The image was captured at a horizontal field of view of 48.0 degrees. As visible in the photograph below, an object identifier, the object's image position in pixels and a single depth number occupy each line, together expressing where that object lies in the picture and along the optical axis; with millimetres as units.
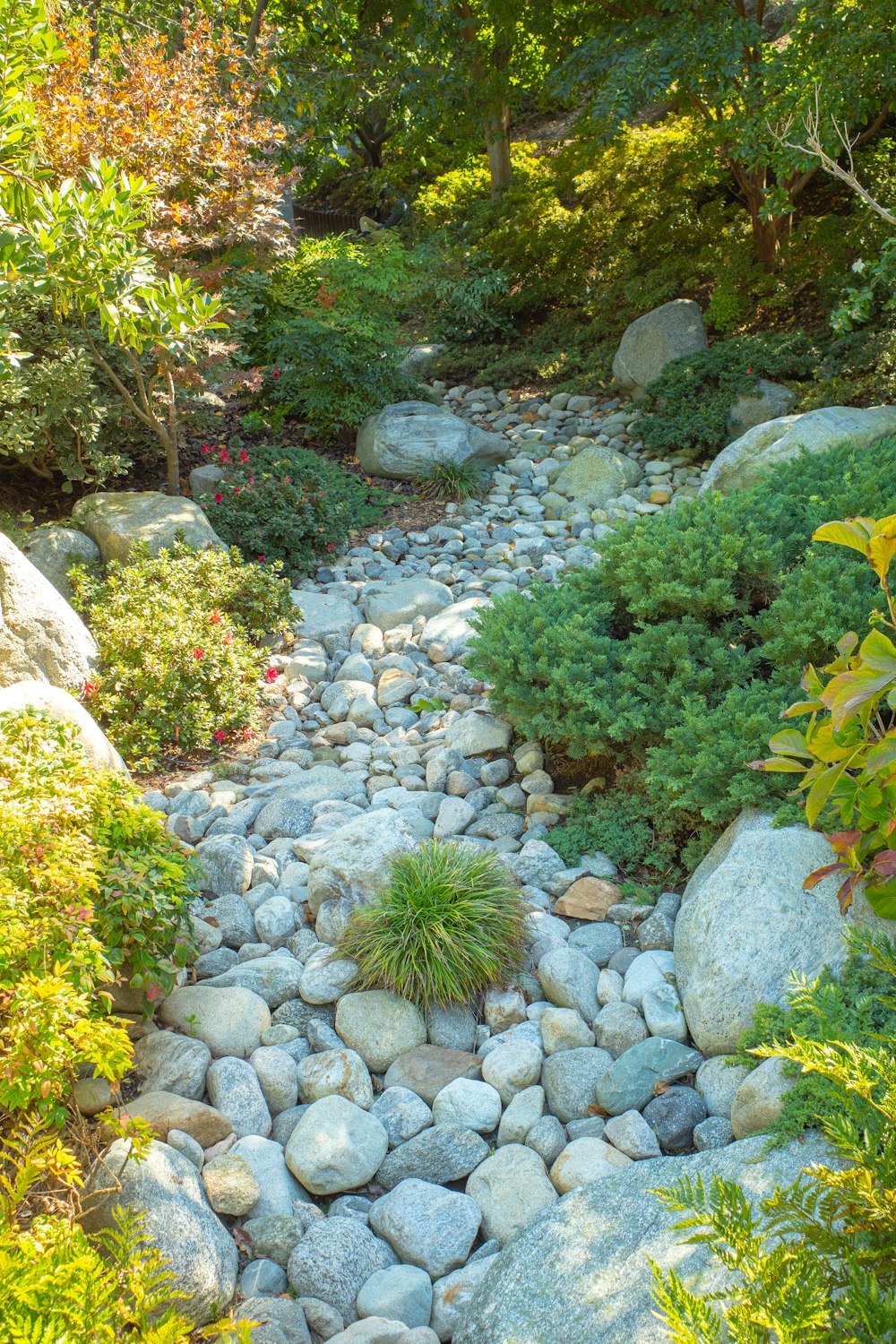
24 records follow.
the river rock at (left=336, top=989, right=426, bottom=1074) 3088
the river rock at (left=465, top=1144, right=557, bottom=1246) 2602
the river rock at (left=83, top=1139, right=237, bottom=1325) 2268
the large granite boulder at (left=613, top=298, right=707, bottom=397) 9031
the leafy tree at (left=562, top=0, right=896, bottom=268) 6637
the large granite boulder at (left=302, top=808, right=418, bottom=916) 3477
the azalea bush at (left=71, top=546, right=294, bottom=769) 4730
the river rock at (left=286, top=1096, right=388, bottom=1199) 2705
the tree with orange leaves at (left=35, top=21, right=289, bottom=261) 5727
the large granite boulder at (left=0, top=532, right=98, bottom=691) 4359
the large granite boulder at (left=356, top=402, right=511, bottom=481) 8070
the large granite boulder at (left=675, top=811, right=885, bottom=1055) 2932
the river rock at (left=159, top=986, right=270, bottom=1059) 3035
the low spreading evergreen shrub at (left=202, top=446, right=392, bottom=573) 6586
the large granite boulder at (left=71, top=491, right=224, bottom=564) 5832
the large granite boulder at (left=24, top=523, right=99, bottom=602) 5777
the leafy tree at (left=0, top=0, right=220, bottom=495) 2557
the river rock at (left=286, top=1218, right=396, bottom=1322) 2420
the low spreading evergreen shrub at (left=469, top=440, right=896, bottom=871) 3549
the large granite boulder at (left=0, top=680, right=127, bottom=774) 3355
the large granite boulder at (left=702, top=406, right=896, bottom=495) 5938
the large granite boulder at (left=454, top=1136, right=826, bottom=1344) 2094
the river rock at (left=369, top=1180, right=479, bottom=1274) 2525
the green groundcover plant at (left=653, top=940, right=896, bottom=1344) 1437
